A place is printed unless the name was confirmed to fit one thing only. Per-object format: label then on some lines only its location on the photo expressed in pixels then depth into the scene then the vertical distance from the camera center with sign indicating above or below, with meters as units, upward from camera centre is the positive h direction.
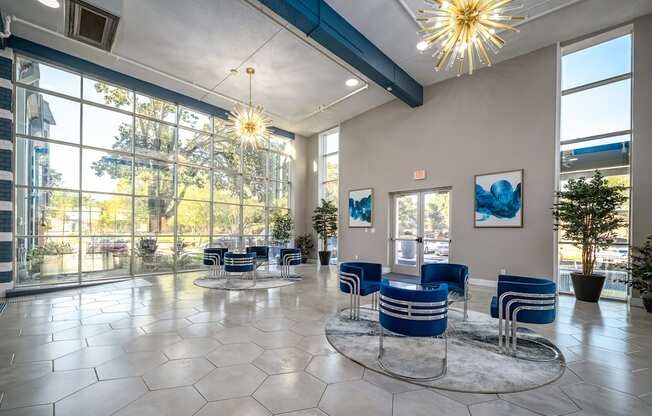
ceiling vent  4.41 +2.84
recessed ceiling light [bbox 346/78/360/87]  7.50 +3.12
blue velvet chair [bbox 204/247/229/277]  7.39 -1.30
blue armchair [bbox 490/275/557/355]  3.07 -1.01
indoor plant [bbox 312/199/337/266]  10.28 -0.65
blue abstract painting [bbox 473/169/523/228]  6.42 +0.13
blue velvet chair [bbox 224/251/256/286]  6.24 -1.20
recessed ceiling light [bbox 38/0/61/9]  4.84 +3.29
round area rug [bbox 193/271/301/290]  6.46 -1.82
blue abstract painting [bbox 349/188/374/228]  9.35 -0.09
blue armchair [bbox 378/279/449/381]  2.68 -0.98
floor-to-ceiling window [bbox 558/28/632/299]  5.53 +1.62
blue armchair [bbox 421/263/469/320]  4.70 -1.09
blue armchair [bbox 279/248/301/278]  7.53 -1.31
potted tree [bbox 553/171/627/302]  5.12 -0.23
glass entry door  7.77 -0.66
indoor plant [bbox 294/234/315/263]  11.34 -1.52
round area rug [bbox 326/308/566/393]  2.61 -1.57
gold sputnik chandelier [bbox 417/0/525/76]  3.15 +2.01
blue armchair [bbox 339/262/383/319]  4.20 -1.10
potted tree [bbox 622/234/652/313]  4.82 -1.07
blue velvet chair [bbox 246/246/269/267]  8.20 -1.31
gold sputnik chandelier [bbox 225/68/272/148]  6.47 +1.79
